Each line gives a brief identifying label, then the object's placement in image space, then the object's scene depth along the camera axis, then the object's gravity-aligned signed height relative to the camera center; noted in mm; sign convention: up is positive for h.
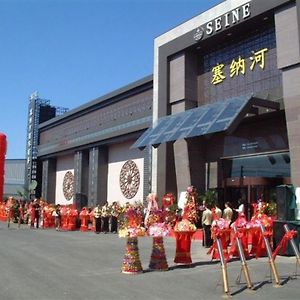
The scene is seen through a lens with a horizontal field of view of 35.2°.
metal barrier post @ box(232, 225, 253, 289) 9047 -984
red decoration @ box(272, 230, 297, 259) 10317 -397
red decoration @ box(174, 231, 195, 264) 12395 -774
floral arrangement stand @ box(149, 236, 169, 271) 11445 -955
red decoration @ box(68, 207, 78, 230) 28359 -116
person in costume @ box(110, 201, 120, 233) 26156 -100
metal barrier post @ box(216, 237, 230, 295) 8547 -945
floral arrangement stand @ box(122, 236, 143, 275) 10898 -955
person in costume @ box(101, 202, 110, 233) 26250 -157
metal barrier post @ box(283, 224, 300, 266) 10080 -698
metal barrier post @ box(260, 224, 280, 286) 9455 -956
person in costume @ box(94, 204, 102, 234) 26125 -103
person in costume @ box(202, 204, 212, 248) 17234 -381
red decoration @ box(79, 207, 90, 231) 28195 -114
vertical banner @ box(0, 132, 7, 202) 44594 +6111
